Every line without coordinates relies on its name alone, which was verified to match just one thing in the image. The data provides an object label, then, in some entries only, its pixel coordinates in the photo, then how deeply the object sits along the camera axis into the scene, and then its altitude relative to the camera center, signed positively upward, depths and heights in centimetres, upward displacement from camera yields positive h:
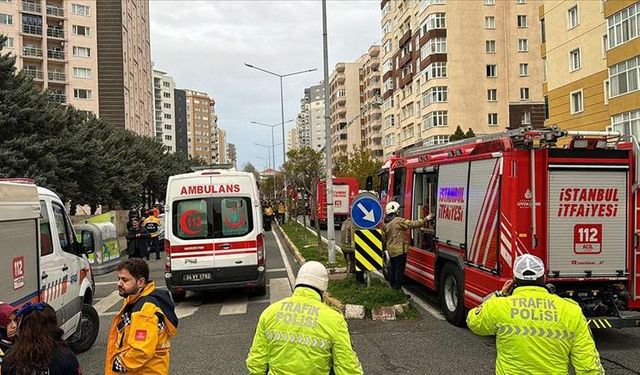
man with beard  372 -93
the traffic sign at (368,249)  1055 -123
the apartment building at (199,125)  16925 +1843
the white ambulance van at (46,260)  543 -81
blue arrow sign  1038 -52
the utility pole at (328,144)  1559 +116
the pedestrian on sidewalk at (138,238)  2066 -184
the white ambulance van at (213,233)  1149 -96
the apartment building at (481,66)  5997 +1201
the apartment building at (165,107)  13875 +1970
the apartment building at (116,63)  7056 +1559
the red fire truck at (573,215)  730 -47
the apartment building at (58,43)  6278 +1653
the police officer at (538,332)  340 -92
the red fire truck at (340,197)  3547 -89
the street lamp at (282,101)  4375 +682
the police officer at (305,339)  316 -86
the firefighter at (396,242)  1056 -111
